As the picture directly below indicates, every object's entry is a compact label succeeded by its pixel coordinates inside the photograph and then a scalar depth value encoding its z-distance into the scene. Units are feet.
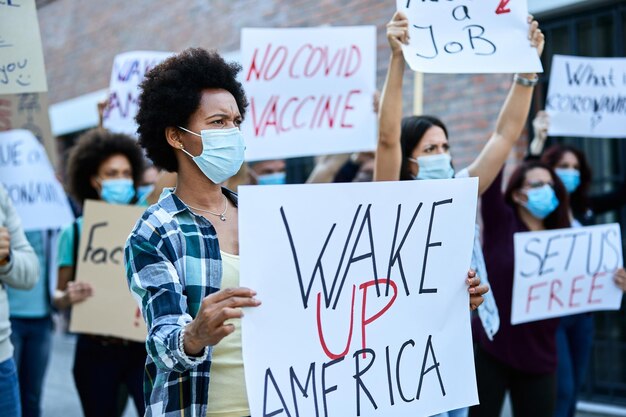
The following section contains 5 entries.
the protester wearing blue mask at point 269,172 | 15.76
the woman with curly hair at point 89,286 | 13.37
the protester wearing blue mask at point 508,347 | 12.66
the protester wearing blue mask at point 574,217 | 15.06
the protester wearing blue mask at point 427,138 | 10.83
